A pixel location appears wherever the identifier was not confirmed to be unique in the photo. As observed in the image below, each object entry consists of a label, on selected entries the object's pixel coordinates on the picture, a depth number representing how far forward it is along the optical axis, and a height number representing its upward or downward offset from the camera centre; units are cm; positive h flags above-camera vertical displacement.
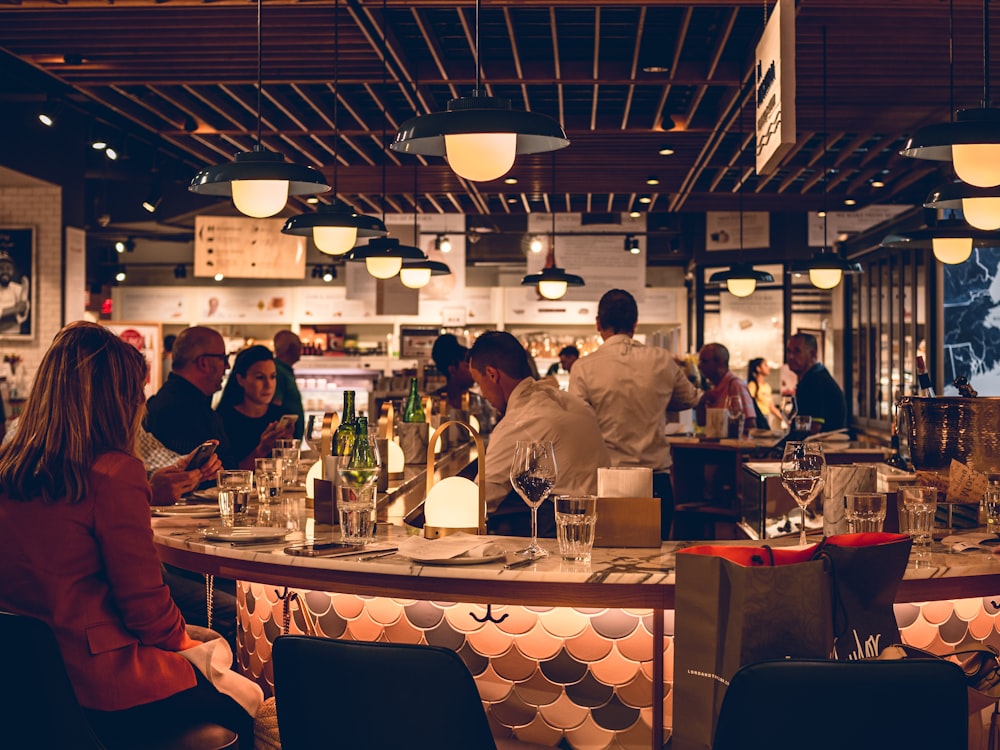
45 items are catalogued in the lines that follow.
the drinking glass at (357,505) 296 -33
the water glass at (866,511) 279 -33
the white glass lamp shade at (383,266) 661 +78
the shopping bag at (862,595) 203 -41
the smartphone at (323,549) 282 -44
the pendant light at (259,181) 369 +76
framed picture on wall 1105 +112
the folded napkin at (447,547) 270 -43
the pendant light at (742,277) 899 +96
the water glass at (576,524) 266 -35
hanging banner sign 366 +108
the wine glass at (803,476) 289 -25
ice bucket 344 -16
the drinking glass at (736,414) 763 -20
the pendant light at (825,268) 753 +88
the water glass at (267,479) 344 -30
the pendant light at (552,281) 952 +98
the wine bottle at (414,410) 624 -14
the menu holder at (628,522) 293 -38
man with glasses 503 -4
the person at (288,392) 796 -3
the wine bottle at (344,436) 386 -18
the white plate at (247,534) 299 -42
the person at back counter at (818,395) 794 -6
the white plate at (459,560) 267 -44
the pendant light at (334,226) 491 +77
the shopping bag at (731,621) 193 -44
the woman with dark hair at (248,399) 573 -6
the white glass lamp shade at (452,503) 303 -34
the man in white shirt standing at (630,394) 562 -4
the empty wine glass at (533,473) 279 -23
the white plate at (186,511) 359 -43
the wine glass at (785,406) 1191 -23
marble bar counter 261 -63
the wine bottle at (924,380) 426 +3
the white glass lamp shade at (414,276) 805 +87
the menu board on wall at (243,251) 1173 +153
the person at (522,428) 369 -15
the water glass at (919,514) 293 -36
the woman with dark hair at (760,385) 1205 +2
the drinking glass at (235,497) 320 -34
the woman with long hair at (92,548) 238 -37
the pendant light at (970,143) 318 +77
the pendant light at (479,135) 288 +74
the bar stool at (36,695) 205 -62
